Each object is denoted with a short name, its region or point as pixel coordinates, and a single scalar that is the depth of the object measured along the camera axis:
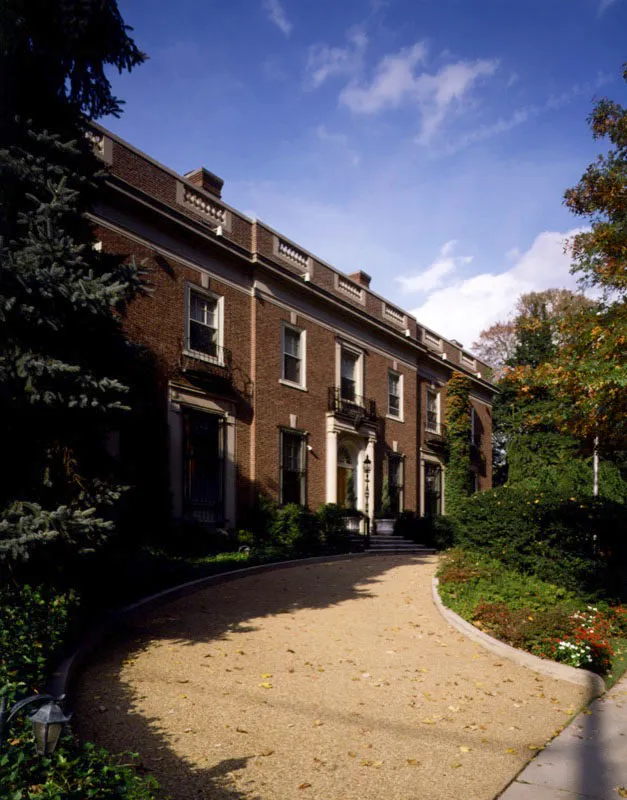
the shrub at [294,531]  17.27
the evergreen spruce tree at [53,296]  6.96
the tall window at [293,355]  20.45
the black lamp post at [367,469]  22.69
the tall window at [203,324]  17.20
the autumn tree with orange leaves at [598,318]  11.13
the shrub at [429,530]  23.98
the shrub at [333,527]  19.09
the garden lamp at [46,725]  3.60
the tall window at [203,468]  16.42
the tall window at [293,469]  19.75
